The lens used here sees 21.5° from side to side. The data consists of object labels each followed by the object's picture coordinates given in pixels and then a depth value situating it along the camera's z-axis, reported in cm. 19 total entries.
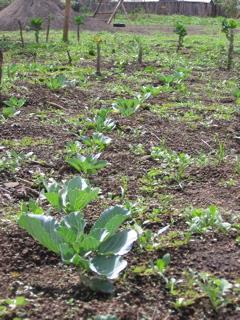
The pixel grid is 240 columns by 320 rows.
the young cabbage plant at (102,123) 528
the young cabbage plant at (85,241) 260
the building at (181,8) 3203
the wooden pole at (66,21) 1455
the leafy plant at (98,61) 851
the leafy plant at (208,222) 311
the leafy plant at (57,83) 704
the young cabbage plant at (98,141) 470
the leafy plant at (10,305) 234
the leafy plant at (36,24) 1379
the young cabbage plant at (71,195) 304
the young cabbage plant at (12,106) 570
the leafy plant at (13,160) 418
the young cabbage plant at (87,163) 392
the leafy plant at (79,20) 1514
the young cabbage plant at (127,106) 584
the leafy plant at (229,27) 980
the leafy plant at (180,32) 1306
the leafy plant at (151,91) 705
